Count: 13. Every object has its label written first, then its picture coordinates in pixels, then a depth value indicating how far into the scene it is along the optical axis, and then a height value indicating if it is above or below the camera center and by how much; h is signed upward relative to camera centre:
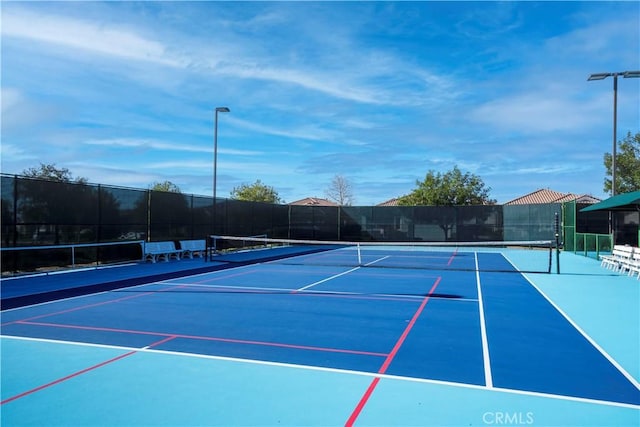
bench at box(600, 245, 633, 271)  15.38 -0.98
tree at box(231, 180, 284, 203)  53.66 +3.57
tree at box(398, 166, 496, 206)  42.78 +3.34
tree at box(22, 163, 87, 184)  30.68 +3.24
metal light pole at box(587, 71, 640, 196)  19.58 +6.16
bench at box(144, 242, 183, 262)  18.22 -1.07
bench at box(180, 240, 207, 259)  20.31 -1.02
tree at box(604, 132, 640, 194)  32.19 +4.28
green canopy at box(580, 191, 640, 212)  14.81 +0.89
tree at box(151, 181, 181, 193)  54.61 +4.29
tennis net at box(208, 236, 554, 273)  18.66 -1.43
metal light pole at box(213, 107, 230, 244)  21.11 +3.62
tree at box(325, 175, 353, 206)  63.72 +4.40
